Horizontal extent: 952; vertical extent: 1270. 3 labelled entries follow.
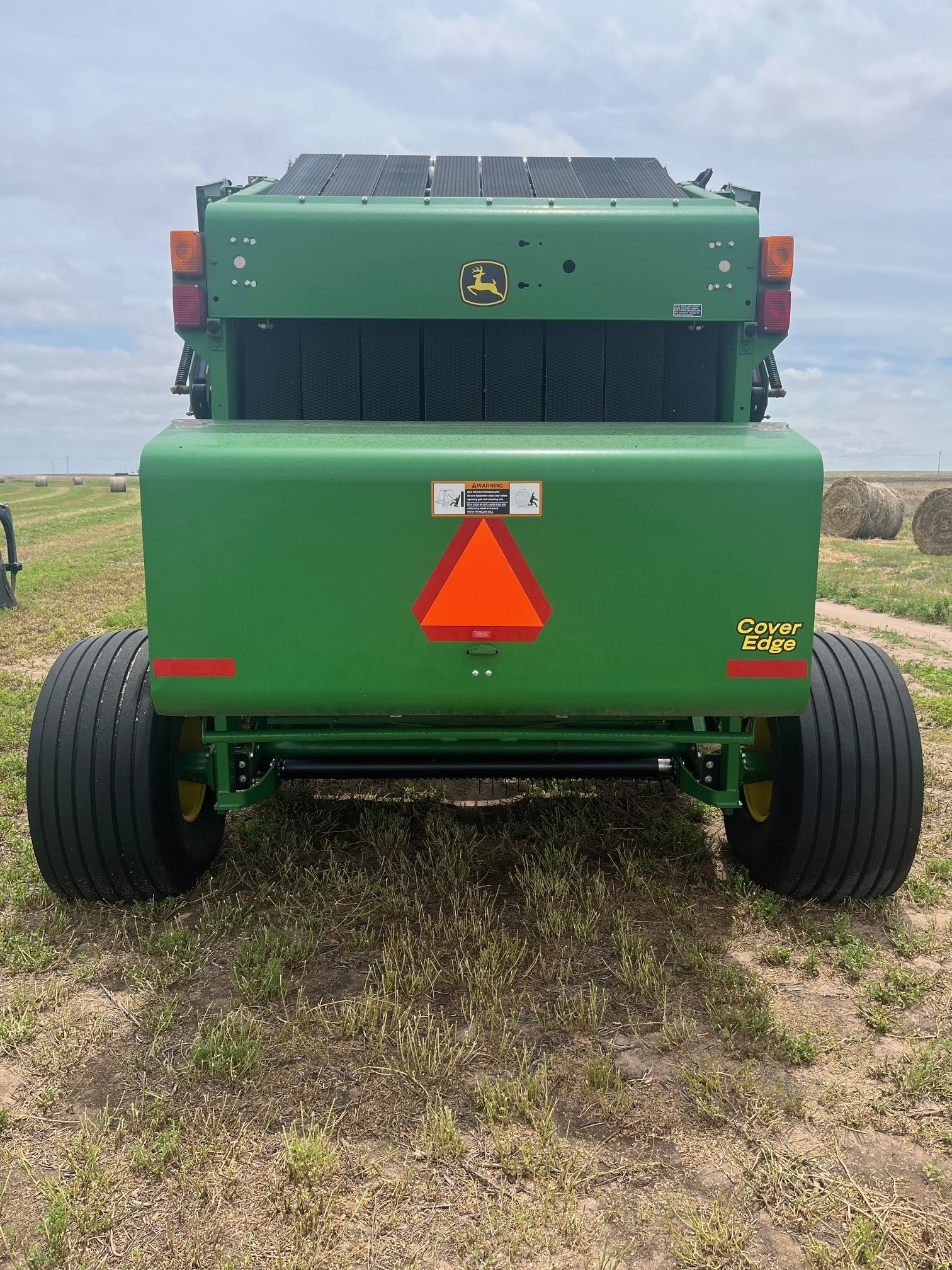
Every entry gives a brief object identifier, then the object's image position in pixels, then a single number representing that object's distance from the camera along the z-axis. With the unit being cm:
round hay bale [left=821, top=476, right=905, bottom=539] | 1966
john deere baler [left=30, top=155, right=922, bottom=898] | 261
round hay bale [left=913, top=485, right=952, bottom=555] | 1708
